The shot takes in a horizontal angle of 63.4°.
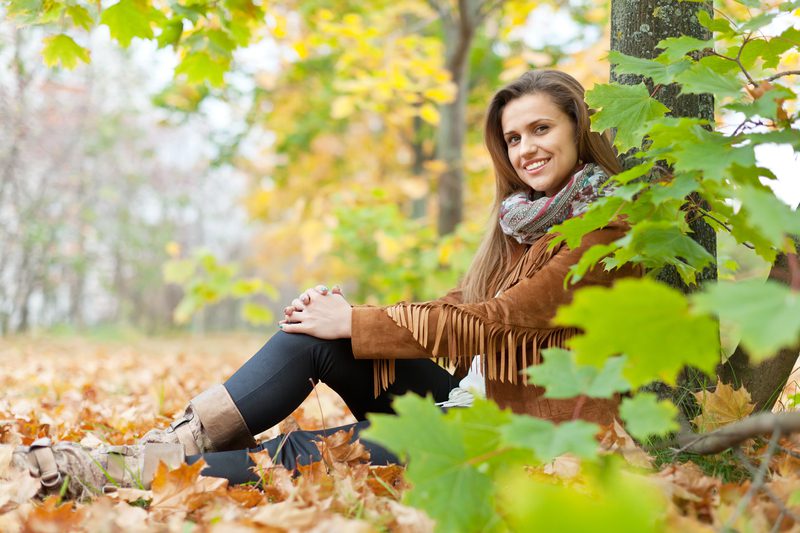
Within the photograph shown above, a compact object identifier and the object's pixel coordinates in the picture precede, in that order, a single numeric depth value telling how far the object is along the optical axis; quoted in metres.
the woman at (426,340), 1.78
